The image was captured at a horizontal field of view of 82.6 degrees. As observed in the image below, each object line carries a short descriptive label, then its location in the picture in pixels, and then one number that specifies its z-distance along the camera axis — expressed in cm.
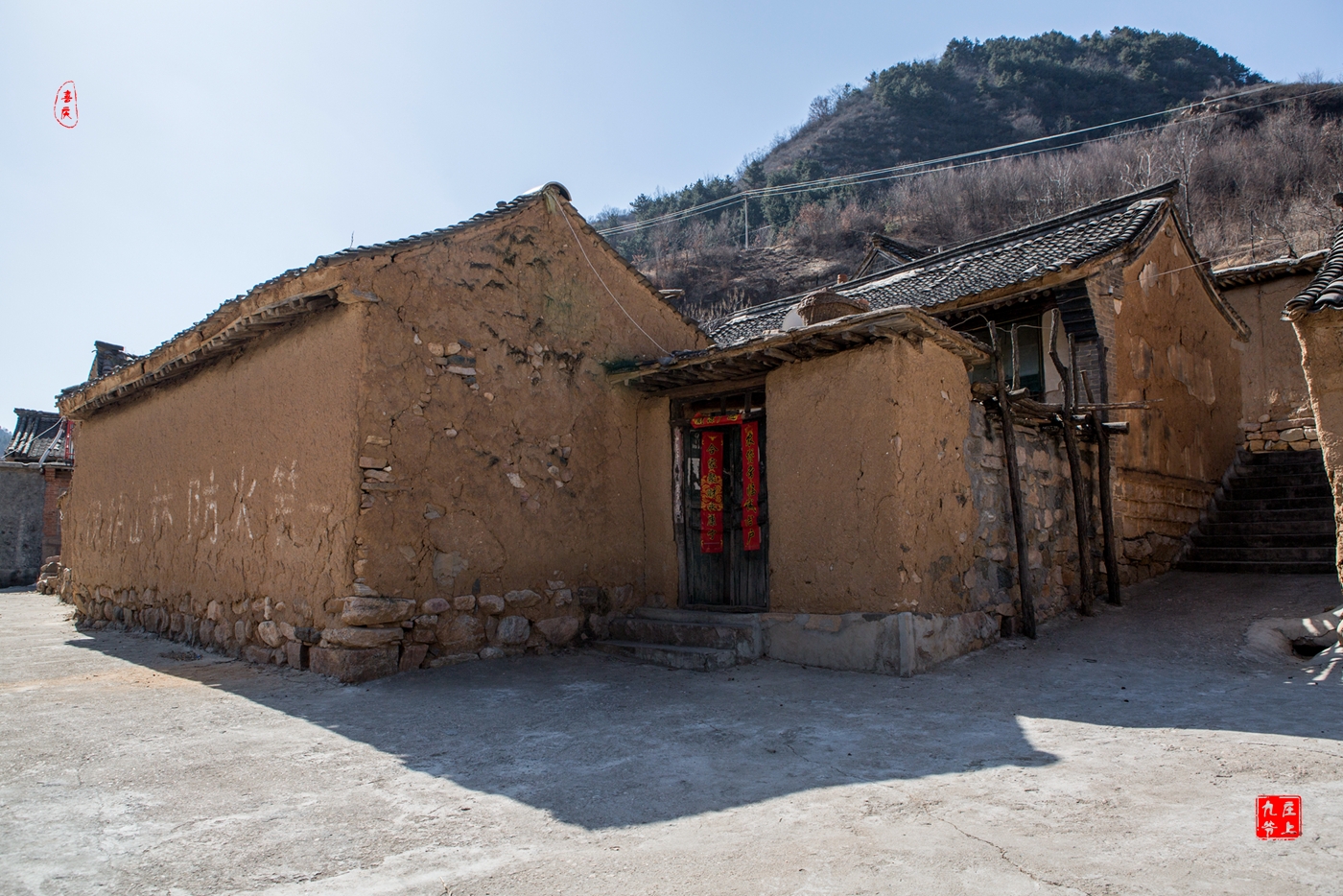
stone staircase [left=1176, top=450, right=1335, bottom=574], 881
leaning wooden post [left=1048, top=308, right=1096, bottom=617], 800
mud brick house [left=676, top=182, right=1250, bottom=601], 802
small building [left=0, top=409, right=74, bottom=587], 1689
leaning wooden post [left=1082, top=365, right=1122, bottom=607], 822
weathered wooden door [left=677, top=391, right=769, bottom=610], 727
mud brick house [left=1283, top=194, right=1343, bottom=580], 570
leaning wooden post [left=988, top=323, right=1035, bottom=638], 704
